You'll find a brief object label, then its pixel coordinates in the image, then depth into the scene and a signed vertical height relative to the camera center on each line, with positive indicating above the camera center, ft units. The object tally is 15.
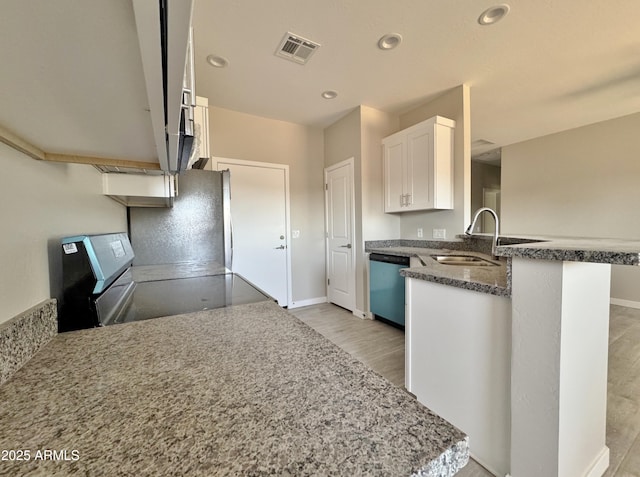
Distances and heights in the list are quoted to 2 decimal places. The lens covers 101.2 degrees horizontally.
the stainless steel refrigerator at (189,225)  6.79 +0.13
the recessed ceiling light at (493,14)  5.87 +4.87
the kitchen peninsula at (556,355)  3.22 -1.71
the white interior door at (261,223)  11.10 +0.27
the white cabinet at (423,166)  9.36 +2.30
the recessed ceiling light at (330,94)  9.54 +4.94
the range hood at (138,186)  4.66 +0.86
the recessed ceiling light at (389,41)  6.73 +4.90
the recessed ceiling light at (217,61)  7.45 +4.90
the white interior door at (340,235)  11.55 -0.33
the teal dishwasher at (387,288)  9.34 -2.28
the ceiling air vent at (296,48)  6.83 +4.92
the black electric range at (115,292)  2.63 -0.85
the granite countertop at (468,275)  3.91 -0.87
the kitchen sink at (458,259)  6.95 -0.93
